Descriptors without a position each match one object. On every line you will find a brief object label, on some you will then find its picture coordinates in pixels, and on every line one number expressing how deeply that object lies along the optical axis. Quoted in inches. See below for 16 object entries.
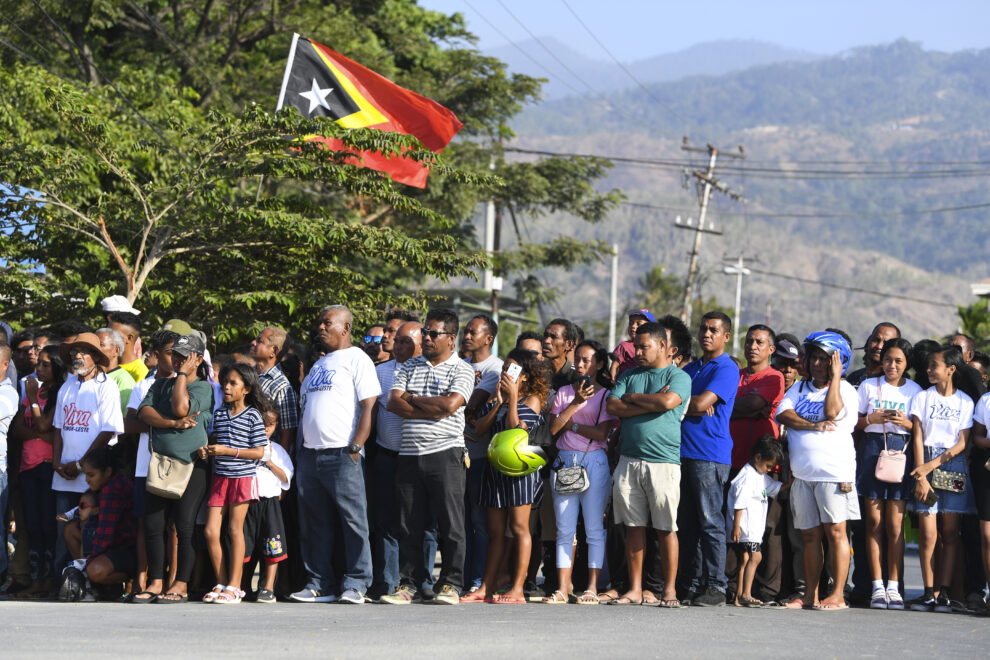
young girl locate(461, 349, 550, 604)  739.4
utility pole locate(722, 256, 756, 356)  5546.3
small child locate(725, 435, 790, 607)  754.2
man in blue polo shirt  730.8
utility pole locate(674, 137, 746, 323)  3737.7
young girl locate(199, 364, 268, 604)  727.1
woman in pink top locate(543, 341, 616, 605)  740.0
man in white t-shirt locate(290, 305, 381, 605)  734.5
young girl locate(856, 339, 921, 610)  762.2
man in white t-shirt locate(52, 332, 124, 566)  753.0
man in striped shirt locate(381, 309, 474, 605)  722.8
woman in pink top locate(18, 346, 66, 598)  802.2
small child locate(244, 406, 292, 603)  743.7
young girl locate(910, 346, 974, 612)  759.7
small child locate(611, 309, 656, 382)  820.6
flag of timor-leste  1291.8
